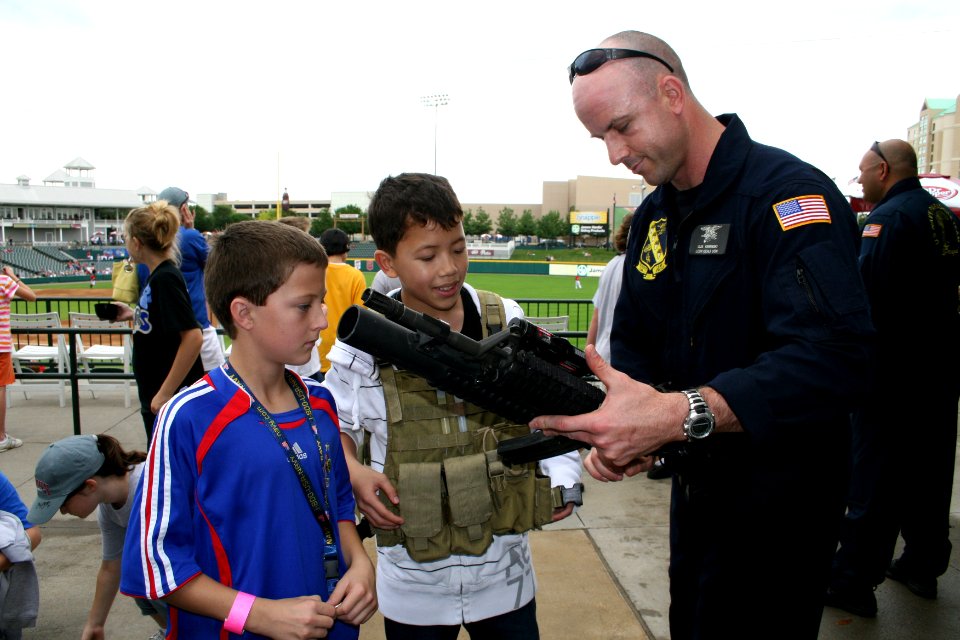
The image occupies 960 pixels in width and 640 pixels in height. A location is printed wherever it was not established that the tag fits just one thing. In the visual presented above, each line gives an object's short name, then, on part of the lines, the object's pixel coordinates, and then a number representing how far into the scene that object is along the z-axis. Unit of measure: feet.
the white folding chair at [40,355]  27.12
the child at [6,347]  20.03
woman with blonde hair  12.91
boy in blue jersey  5.44
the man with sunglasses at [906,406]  11.71
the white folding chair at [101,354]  25.73
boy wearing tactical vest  6.70
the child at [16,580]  9.37
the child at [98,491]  9.27
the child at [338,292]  17.54
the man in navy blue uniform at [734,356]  5.13
